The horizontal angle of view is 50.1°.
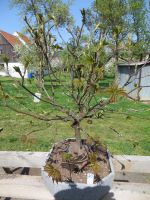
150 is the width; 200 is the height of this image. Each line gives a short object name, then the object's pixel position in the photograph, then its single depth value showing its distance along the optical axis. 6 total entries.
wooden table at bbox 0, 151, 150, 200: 1.32
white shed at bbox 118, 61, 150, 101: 8.58
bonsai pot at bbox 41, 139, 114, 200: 1.16
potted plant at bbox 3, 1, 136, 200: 1.05
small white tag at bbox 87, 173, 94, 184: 1.18
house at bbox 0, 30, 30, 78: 29.93
